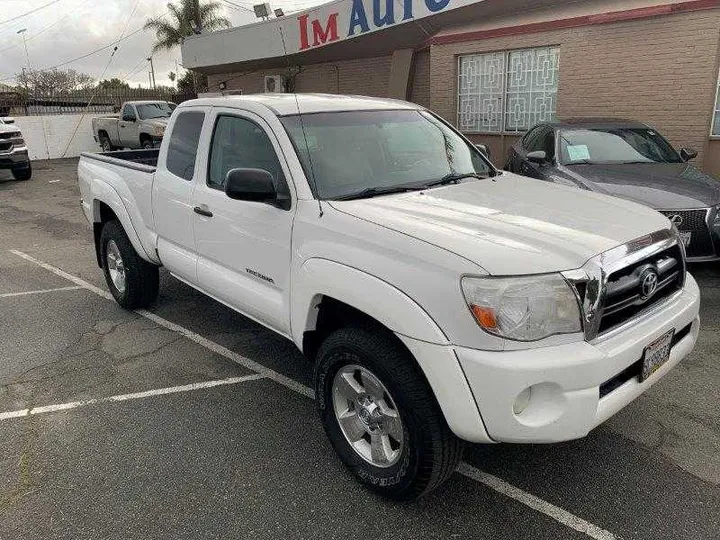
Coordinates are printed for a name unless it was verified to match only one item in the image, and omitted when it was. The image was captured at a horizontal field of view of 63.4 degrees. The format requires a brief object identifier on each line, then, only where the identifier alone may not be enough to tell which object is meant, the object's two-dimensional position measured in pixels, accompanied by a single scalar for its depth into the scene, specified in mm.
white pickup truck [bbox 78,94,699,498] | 2287
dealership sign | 11859
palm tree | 31656
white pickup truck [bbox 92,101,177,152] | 17981
